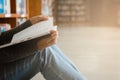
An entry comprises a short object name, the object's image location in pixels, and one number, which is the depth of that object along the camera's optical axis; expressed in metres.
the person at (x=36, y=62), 1.13
